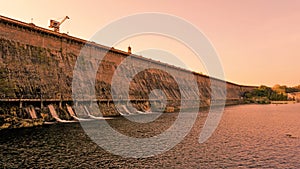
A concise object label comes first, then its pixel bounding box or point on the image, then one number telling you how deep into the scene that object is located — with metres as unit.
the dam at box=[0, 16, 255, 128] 37.72
